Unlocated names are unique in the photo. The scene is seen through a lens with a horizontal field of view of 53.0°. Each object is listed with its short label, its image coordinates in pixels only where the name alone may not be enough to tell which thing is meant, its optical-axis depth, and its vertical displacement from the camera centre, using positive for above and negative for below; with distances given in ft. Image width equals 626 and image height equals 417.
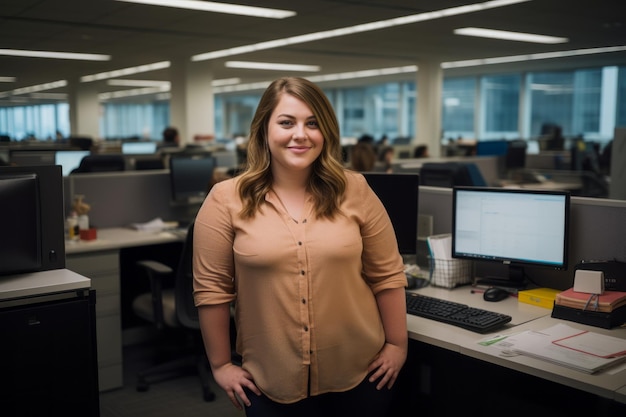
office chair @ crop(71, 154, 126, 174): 16.74 -0.73
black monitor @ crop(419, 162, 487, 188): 12.71 -0.73
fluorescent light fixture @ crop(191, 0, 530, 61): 20.58 +4.28
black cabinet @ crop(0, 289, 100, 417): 6.69 -2.42
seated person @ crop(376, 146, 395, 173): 18.63 -0.76
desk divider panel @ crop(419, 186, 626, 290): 6.96 -1.08
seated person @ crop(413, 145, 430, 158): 27.26 -0.58
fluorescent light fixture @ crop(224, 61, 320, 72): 37.06 +4.38
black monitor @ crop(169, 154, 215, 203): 13.47 -0.93
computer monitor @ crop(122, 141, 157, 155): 28.11 -0.51
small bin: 8.00 -1.70
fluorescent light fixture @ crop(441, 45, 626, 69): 30.87 +4.47
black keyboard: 6.25 -1.83
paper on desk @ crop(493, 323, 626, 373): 5.23 -1.85
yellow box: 7.10 -1.79
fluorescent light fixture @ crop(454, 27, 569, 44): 25.61 +4.43
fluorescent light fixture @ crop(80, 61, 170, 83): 37.37 +4.08
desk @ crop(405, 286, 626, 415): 5.11 -1.95
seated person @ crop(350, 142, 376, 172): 14.94 -0.47
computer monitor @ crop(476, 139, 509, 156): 23.44 -0.33
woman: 5.00 -1.09
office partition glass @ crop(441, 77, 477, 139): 45.78 +2.37
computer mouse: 7.39 -1.83
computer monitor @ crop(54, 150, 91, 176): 16.74 -0.62
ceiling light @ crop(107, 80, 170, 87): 47.67 +4.17
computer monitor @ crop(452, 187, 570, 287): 7.33 -1.07
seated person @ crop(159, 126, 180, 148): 28.14 -0.05
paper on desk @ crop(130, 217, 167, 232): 12.45 -1.79
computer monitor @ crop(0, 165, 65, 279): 6.97 -0.96
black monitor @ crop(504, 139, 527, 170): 22.50 -0.63
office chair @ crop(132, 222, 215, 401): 9.67 -2.86
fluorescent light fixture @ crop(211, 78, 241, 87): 47.98 +4.36
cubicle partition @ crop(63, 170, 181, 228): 12.23 -1.23
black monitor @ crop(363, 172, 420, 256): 8.29 -0.86
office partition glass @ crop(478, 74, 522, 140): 43.06 +2.32
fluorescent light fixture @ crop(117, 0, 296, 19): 19.71 +4.17
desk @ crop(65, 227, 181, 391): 10.28 -2.66
